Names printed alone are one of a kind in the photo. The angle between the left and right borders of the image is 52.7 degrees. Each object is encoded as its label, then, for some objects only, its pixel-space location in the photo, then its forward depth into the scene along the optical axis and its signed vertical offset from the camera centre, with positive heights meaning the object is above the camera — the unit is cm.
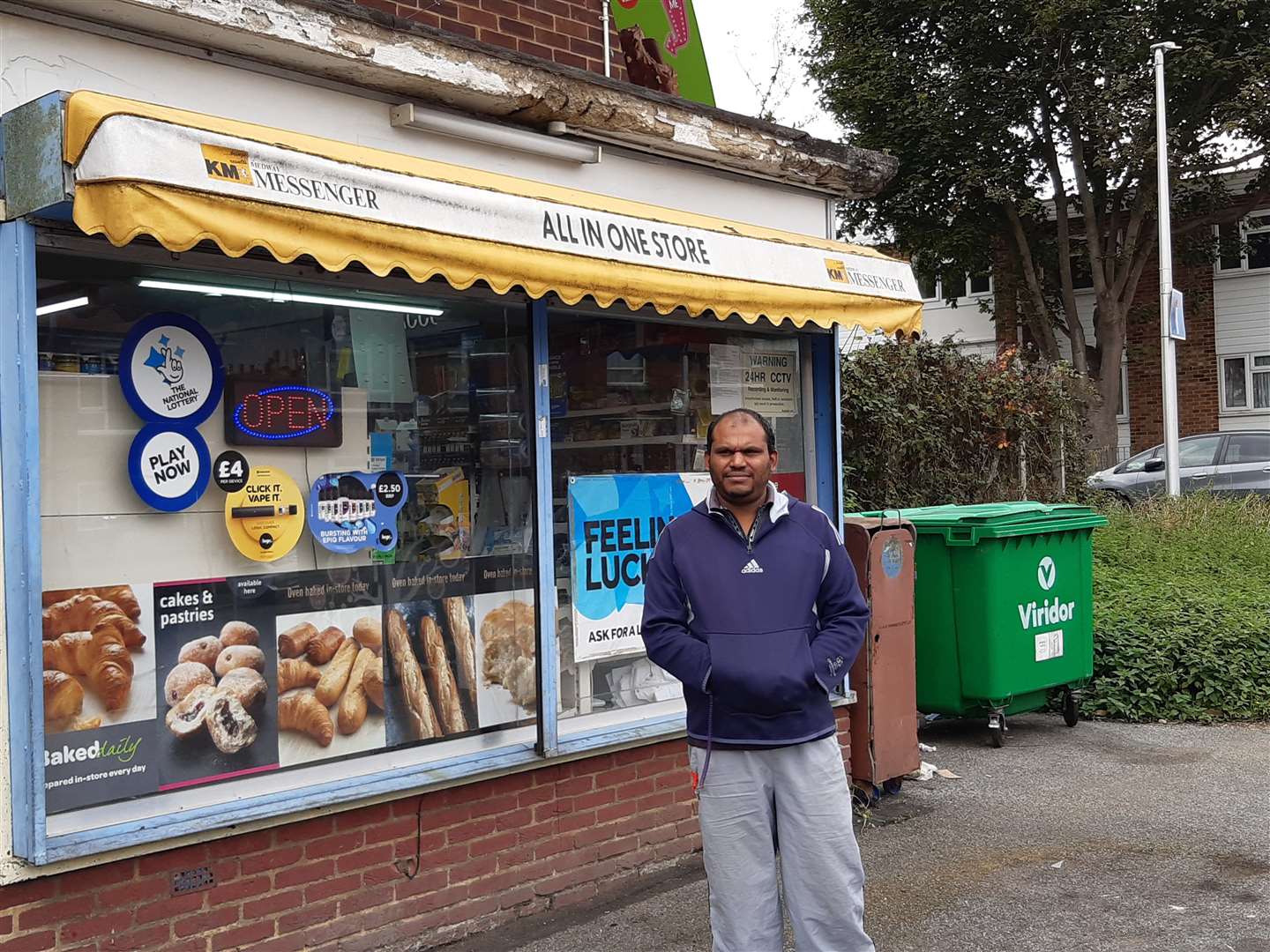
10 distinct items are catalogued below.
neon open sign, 454 +24
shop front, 363 +9
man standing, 353 -60
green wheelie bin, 777 -94
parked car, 1958 -28
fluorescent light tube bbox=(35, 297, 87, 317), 392 +57
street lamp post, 1700 +212
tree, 2170 +598
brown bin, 657 -104
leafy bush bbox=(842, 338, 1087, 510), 1108 +32
